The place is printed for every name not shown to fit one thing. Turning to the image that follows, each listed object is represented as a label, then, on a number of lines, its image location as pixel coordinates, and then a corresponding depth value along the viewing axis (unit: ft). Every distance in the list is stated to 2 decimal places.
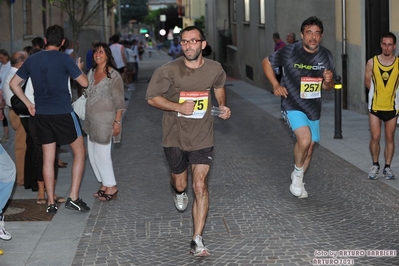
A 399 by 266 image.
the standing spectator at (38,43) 36.45
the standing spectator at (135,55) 98.87
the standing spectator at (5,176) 23.68
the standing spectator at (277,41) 69.12
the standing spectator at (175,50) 120.88
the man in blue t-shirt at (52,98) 28.07
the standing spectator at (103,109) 30.07
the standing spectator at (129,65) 92.04
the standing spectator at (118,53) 77.30
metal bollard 45.94
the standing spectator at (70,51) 58.05
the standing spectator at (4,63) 42.27
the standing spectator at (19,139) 33.19
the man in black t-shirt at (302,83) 29.58
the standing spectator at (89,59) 72.63
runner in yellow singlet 33.17
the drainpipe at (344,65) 62.75
